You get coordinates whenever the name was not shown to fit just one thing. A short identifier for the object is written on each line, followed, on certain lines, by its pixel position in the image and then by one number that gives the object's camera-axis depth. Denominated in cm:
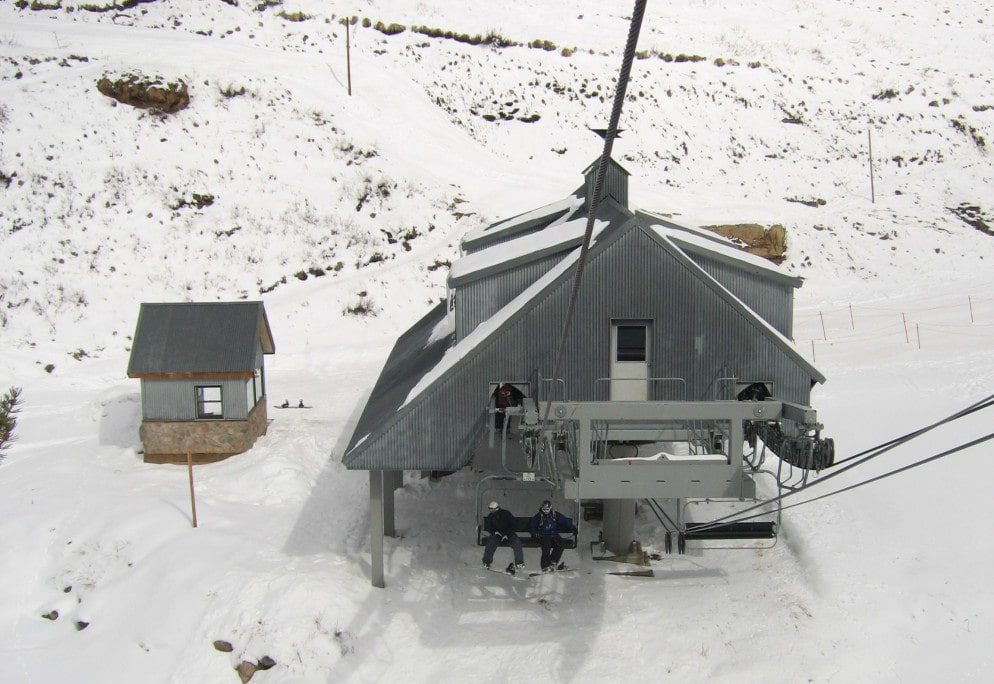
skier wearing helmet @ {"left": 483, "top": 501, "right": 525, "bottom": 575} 1515
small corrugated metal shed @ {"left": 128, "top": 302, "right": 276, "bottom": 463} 2181
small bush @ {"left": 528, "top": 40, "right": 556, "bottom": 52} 6738
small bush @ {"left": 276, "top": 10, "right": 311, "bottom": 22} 6257
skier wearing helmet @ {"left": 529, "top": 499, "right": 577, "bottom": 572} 1508
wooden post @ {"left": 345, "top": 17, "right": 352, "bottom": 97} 5354
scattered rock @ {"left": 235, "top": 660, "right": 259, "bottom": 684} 1319
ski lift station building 1467
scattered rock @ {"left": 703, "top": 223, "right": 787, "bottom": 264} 4156
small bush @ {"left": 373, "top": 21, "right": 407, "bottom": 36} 6469
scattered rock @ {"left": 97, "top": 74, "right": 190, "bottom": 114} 4594
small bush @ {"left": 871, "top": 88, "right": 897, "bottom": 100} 6675
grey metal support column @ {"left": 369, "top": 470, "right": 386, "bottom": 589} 1516
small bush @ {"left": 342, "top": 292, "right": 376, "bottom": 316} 3594
